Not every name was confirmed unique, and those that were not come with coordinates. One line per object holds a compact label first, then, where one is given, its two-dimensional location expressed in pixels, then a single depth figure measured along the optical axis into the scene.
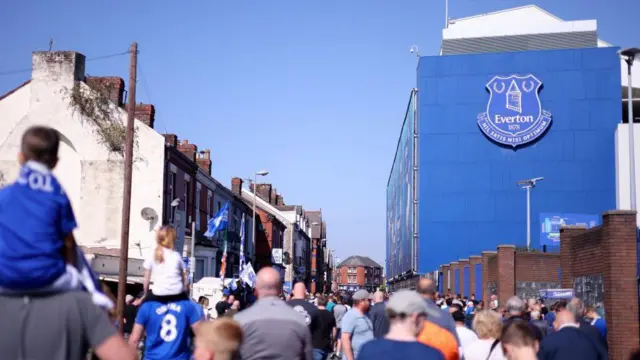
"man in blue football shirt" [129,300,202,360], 7.44
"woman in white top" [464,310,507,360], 7.64
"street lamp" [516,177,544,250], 44.02
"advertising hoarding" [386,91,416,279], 63.25
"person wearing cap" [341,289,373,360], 11.38
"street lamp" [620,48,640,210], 22.75
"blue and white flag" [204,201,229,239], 35.33
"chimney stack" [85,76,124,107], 34.06
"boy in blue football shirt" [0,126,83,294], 3.49
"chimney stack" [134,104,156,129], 36.09
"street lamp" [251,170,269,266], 46.16
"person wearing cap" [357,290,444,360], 4.94
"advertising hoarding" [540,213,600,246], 43.19
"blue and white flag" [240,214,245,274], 38.85
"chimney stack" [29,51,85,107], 33.31
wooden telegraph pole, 22.84
